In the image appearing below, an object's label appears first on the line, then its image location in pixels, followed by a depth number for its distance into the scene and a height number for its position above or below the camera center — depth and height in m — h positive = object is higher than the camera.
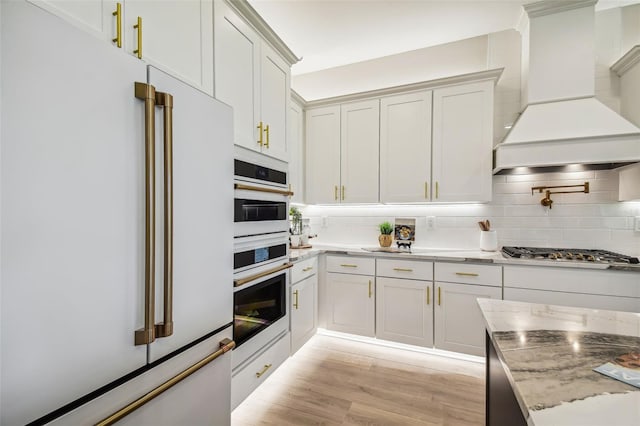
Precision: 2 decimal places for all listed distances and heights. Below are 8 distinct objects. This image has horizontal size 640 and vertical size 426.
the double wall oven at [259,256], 1.64 -0.30
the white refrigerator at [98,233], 0.61 -0.06
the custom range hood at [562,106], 2.16 +0.83
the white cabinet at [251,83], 1.62 +0.83
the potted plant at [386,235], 3.02 -0.27
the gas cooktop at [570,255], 2.10 -0.35
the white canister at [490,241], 2.70 -0.29
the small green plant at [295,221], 3.12 -0.13
